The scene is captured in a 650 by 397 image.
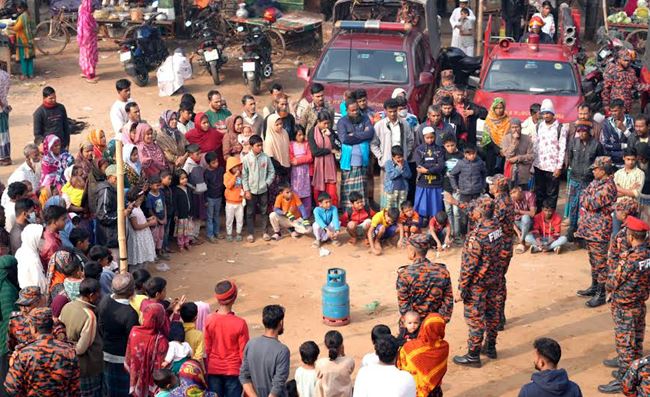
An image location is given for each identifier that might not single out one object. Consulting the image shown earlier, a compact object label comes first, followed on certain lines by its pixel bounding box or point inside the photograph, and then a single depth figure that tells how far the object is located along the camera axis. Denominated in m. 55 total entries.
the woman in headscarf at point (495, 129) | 14.66
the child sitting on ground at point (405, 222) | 13.86
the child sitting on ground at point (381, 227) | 13.83
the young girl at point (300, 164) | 14.35
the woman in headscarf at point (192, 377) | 7.82
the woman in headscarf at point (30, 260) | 10.46
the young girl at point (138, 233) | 12.72
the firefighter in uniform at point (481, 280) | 10.34
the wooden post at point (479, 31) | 19.88
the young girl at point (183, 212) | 13.62
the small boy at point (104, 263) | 10.10
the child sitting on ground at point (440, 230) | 13.79
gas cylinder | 11.71
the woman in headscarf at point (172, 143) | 13.88
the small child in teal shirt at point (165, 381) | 7.89
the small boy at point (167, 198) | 13.17
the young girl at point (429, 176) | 14.04
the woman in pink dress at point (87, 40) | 19.92
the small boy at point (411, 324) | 8.95
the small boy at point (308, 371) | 8.27
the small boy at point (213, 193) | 14.02
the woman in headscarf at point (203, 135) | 14.26
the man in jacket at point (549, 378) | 7.94
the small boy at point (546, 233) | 13.74
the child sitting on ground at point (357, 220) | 14.03
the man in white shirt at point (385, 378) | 7.76
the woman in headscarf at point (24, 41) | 19.84
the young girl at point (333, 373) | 8.24
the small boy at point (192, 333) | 9.05
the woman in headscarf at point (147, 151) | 13.43
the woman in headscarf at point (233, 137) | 14.24
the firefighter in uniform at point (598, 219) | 11.91
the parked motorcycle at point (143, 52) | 19.70
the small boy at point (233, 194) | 14.07
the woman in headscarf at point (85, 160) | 12.62
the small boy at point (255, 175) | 13.90
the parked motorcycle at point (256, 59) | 19.45
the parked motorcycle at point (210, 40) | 19.97
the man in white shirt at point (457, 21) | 20.59
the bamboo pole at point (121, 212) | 11.09
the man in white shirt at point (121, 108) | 14.35
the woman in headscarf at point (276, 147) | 14.26
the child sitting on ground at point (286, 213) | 14.24
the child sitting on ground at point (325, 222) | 14.02
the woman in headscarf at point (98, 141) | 13.18
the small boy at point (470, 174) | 13.67
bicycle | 21.80
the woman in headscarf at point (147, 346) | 8.73
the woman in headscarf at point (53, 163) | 12.84
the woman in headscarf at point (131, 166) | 12.97
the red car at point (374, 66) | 15.99
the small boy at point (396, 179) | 14.08
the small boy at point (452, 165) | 13.96
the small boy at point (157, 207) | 13.07
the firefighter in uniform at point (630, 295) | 9.94
